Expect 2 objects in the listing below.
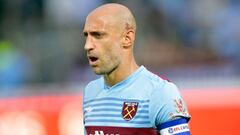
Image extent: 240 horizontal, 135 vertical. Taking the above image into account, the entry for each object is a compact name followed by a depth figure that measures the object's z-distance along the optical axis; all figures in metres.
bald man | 8.47
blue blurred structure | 21.16
